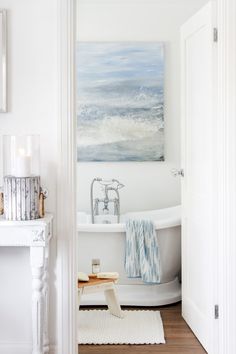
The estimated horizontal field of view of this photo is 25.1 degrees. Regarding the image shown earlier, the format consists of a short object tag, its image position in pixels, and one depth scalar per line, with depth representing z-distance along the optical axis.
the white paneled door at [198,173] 3.25
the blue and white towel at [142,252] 4.29
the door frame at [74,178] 2.95
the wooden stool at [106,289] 3.79
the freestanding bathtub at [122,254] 4.35
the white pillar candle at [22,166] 2.82
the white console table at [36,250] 2.69
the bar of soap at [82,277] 3.81
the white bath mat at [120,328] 3.57
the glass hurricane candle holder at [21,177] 2.78
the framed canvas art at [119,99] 5.37
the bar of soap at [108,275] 3.92
